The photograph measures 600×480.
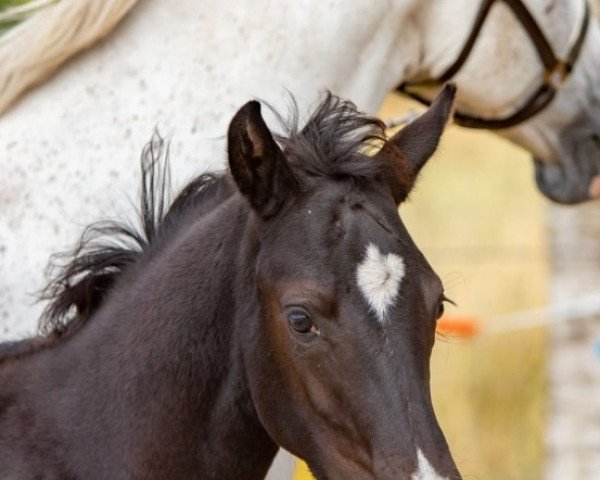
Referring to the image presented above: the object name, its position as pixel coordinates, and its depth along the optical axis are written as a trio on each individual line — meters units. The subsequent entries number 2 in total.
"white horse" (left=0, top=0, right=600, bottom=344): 7.71
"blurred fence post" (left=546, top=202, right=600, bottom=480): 14.81
